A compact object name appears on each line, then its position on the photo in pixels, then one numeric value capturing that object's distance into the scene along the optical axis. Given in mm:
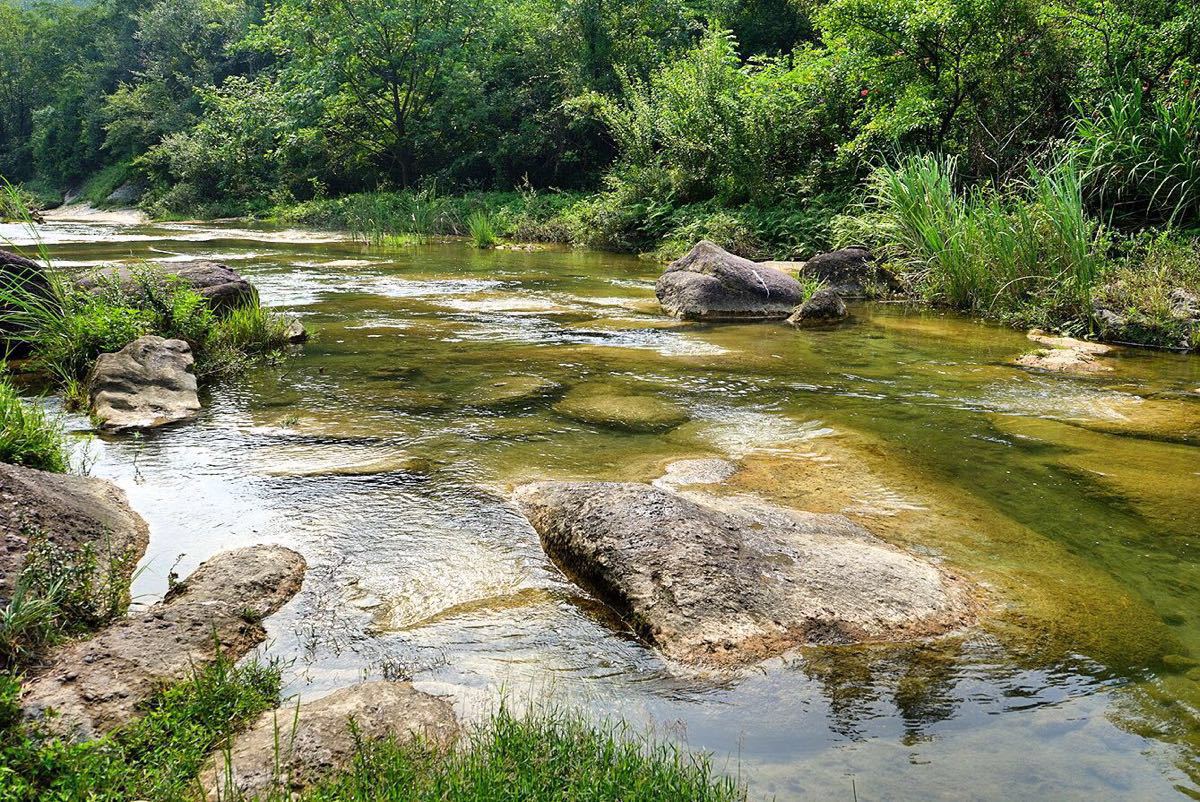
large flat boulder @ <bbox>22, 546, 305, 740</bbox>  2406
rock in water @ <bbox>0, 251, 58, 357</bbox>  6781
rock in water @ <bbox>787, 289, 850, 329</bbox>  10078
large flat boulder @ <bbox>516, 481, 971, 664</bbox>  3000
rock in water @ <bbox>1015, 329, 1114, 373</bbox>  7332
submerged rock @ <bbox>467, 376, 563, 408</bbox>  6348
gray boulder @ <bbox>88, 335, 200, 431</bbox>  5629
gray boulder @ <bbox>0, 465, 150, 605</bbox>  3029
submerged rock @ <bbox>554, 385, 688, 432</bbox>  5770
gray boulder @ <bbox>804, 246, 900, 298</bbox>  12125
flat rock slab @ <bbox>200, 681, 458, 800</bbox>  2158
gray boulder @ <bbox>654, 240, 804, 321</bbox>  10523
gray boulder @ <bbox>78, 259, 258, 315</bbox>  7574
